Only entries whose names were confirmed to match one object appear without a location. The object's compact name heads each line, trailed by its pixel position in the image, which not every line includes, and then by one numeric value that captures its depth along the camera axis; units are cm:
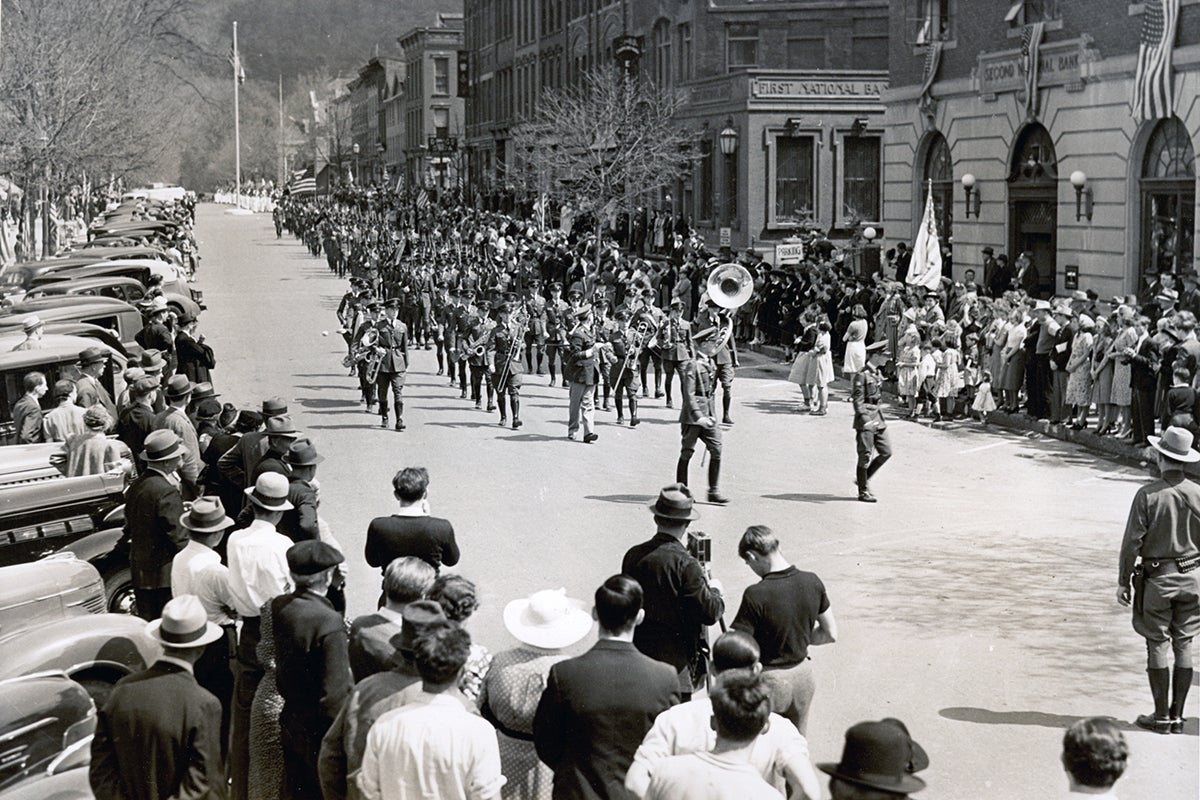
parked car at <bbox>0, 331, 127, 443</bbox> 1549
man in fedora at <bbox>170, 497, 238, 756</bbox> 851
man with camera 812
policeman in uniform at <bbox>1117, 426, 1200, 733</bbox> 968
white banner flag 2631
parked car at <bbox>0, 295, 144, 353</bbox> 2145
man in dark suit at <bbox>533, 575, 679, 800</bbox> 632
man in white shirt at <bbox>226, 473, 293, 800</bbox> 838
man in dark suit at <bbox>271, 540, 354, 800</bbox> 724
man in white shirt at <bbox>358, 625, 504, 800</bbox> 592
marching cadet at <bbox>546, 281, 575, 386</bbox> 2641
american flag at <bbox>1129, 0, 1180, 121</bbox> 2577
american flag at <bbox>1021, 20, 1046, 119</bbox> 3017
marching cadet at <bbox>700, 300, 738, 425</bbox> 1997
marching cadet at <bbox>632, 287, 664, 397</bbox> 2398
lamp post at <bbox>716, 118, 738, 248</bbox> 4744
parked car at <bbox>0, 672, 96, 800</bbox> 730
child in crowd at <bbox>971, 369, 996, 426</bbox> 2223
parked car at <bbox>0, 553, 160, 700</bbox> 871
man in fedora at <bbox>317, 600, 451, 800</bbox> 634
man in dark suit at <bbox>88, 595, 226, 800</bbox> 645
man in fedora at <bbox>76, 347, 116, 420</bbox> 1576
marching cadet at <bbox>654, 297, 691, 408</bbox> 2300
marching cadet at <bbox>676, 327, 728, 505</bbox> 1627
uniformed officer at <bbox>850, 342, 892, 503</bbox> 1673
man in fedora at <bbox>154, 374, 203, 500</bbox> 1323
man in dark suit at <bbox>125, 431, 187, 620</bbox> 1018
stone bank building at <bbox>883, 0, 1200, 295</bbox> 2681
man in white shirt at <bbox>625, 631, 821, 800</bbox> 587
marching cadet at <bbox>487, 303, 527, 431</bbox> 2216
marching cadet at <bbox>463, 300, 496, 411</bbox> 2333
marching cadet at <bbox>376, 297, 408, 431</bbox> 2177
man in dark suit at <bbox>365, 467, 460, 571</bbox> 898
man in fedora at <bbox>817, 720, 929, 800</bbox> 507
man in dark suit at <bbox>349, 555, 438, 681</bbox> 710
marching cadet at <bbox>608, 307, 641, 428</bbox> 2250
